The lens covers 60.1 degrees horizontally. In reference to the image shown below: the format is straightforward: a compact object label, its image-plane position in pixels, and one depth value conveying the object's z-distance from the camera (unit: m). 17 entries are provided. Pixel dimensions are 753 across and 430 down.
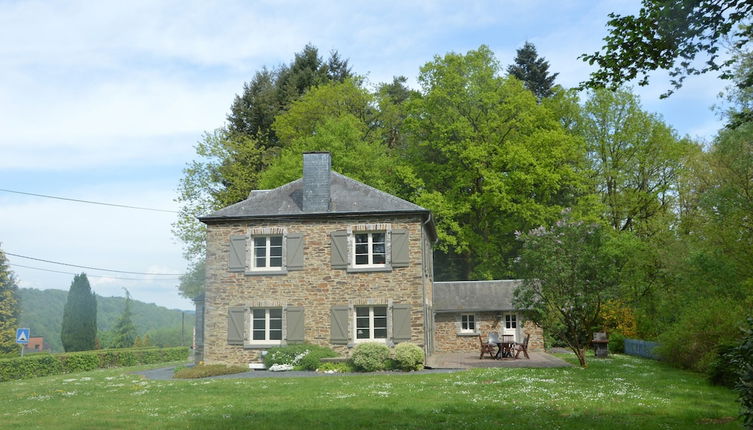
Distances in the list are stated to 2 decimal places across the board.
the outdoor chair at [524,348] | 23.47
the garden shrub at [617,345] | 29.31
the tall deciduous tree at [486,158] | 33.84
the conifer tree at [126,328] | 60.55
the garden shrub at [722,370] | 14.23
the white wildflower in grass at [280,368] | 21.28
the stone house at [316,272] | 22.30
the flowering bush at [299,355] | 21.27
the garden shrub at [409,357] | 20.31
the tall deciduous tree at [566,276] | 19.09
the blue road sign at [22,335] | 28.96
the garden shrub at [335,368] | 20.61
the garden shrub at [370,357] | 20.53
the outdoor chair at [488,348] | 23.84
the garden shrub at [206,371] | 20.11
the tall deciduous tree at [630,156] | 36.06
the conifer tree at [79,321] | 43.19
